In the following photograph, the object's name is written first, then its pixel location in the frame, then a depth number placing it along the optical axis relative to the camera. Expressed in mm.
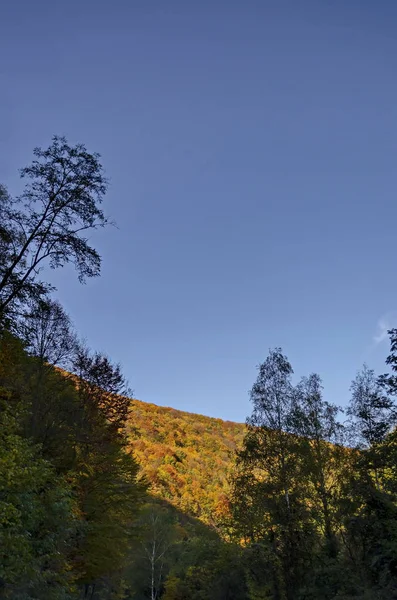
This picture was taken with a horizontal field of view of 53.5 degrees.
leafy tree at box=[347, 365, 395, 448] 23094
